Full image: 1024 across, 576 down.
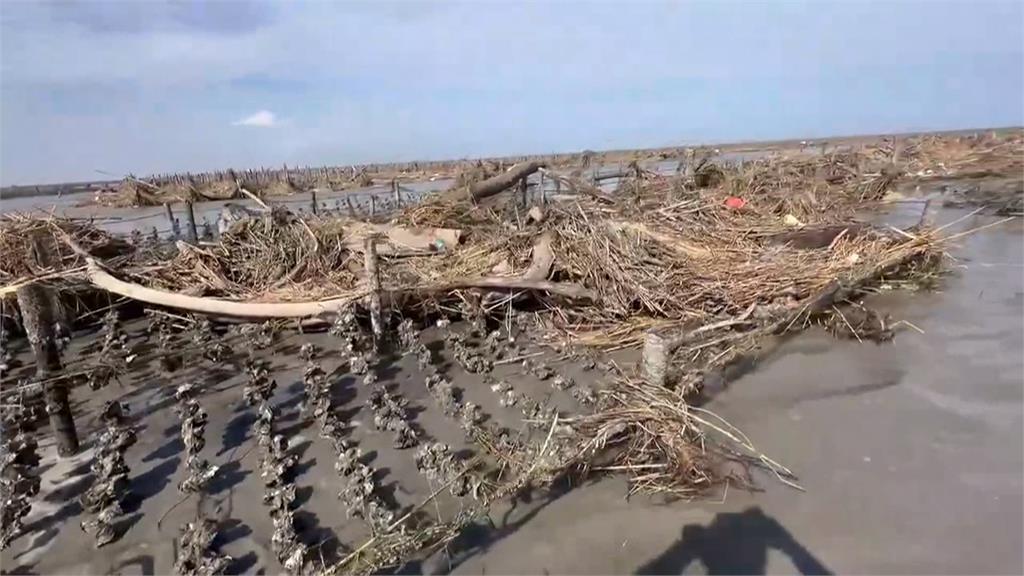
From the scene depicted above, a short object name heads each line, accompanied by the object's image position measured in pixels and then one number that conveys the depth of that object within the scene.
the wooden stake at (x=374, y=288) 4.86
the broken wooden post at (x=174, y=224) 9.98
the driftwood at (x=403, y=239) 6.18
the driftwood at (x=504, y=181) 7.48
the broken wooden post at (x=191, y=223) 8.95
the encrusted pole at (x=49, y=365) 3.46
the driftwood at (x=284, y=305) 5.18
